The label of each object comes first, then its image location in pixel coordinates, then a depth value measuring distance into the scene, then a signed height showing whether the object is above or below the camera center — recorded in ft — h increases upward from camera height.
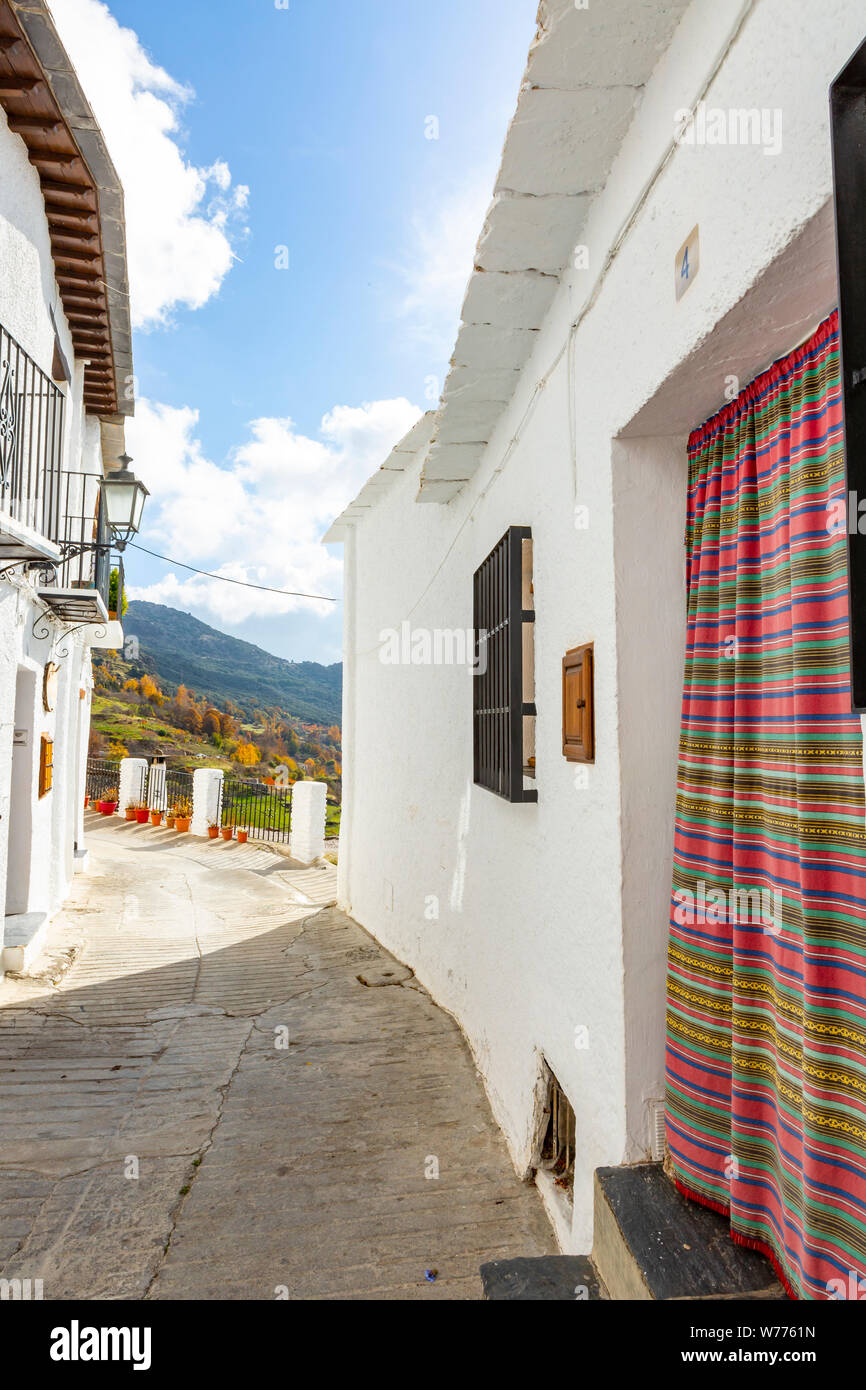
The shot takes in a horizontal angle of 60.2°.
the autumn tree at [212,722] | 124.35 +2.53
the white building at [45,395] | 16.48 +9.44
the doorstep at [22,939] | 19.89 -5.60
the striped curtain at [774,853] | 4.81 -0.86
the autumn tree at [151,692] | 129.18 +7.87
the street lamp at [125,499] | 24.88 +7.94
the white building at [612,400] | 5.06 +3.06
